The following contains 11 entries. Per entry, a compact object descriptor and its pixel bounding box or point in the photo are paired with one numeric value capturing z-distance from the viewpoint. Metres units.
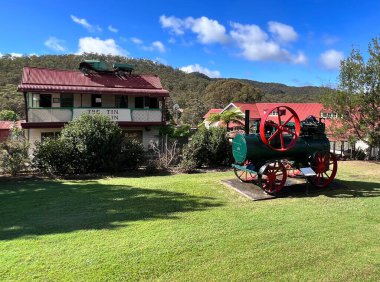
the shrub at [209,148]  16.09
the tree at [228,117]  23.64
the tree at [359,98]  19.88
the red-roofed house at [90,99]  19.36
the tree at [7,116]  38.12
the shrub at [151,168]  14.67
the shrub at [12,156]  13.32
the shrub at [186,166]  15.12
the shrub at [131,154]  15.09
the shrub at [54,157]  13.73
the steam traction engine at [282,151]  10.12
